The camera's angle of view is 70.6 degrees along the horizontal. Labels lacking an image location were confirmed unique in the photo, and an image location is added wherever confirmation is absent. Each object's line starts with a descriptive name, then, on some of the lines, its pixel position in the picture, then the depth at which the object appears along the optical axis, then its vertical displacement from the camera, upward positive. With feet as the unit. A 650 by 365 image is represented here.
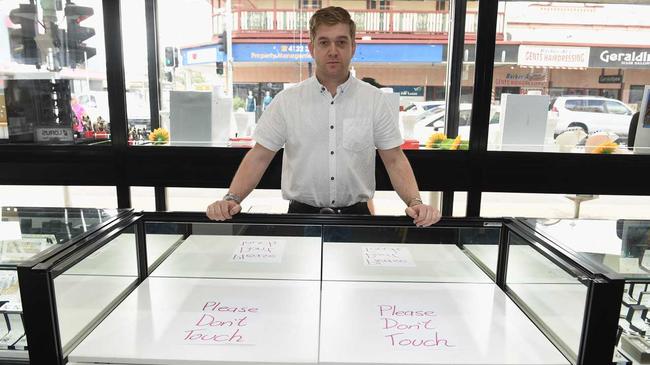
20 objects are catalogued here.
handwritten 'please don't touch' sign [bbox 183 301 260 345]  2.99 -1.53
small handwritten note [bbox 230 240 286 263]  4.36 -1.45
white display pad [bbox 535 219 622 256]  3.66 -1.15
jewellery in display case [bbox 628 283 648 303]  3.45 -1.39
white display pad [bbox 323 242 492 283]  4.05 -1.48
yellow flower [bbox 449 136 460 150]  8.36 -0.73
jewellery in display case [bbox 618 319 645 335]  3.53 -1.71
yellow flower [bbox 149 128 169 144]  8.59 -0.67
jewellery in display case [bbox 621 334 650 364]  3.27 -1.74
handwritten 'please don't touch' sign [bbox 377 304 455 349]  2.98 -1.52
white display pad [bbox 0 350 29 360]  3.09 -1.72
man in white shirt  5.92 -0.48
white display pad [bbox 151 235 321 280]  4.08 -1.47
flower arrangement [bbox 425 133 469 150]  8.34 -0.71
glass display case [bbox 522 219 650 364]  3.30 -1.24
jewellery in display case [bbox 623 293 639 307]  3.57 -1.50
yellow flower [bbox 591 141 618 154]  8.33 -0.76
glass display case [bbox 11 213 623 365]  2.81 -1.50
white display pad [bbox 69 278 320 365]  2.84 -1.53
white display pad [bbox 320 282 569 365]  2.86 -1.53
